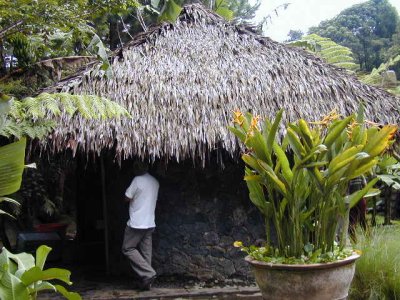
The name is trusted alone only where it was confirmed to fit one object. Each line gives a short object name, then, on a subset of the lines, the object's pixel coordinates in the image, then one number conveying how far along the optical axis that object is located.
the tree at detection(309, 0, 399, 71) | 22.02
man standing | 5.80
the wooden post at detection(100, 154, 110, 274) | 6.95
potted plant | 3.71
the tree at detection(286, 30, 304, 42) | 29.77
